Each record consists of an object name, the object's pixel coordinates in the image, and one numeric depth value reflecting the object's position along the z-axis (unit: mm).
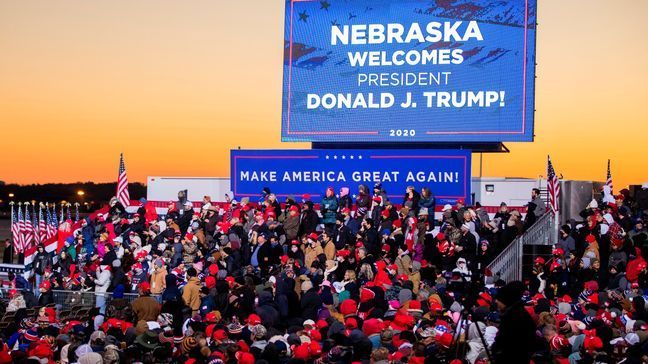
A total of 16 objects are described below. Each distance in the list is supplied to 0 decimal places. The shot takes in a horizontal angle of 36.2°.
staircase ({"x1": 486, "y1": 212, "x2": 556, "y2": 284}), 20016
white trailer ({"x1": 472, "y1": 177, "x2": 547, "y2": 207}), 26266
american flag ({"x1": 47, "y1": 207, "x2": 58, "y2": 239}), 30280
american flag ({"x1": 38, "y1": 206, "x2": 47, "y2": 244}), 30688
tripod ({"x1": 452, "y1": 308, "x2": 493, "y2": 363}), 10984
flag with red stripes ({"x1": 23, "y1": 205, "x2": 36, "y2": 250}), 30441
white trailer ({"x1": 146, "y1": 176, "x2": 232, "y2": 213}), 29219
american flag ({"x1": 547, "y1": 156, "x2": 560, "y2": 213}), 22203
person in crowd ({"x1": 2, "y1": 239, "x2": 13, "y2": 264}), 31592
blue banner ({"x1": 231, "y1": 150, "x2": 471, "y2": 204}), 24875
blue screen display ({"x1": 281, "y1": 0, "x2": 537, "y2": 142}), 24844
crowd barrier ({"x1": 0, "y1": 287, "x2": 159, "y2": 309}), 21503
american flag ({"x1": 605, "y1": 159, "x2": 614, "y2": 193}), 24453
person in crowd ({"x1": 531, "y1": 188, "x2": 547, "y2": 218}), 22656
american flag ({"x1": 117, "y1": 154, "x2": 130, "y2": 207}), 28125
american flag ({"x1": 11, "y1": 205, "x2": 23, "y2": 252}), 30578
